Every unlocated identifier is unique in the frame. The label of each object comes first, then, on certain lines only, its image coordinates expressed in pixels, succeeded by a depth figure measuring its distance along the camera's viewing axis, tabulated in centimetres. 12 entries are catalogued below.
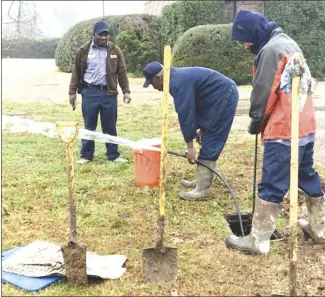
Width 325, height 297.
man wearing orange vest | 368
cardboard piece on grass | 355
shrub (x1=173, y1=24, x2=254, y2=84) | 1638
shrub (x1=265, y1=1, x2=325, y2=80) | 1722
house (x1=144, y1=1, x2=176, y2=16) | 2857
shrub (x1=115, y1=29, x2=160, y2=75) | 1998
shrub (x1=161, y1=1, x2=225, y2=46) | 1881
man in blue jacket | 500
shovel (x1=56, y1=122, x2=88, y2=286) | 338
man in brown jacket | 649
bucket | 545
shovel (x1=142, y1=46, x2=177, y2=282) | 357
